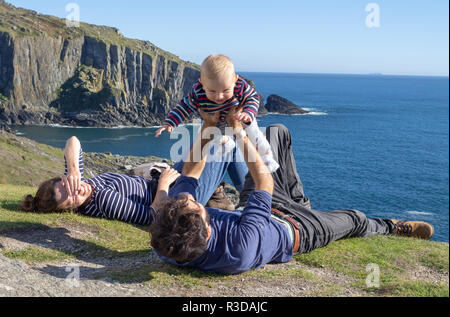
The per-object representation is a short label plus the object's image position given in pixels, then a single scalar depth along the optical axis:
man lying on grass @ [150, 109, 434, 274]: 5.14
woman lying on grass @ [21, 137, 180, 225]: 7.84
